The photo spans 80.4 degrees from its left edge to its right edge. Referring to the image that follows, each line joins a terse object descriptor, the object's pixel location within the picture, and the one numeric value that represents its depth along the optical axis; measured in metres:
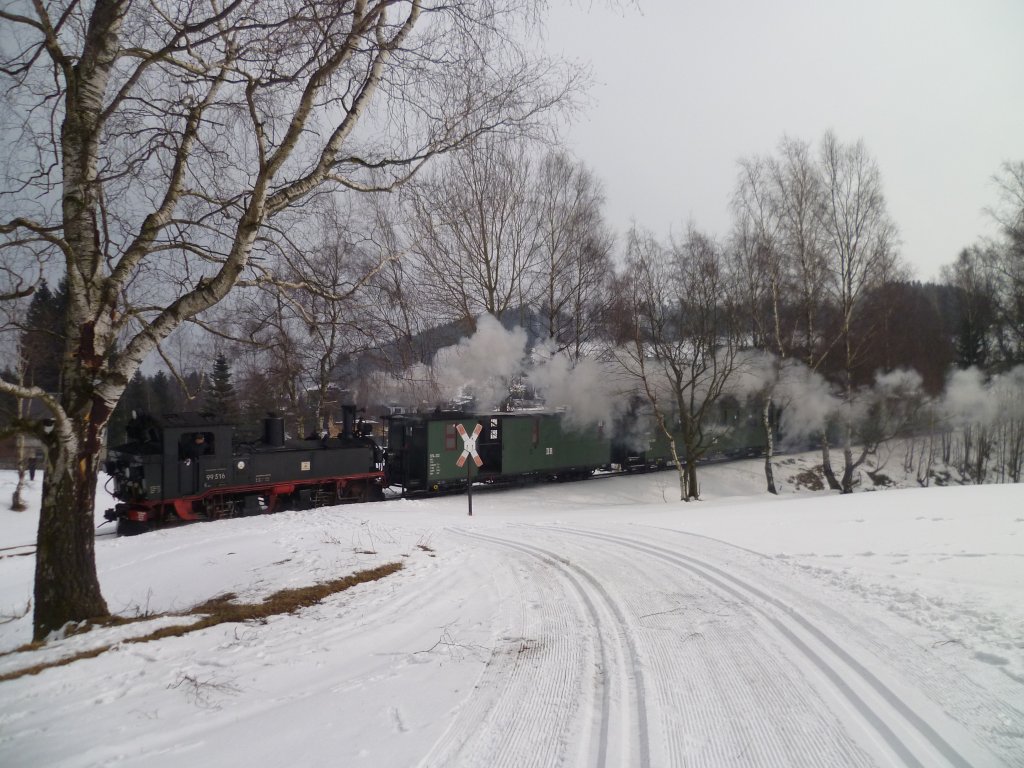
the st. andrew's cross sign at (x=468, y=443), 14.43
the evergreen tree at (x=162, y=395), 39.50
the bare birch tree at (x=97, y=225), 5.24
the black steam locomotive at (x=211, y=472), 14.16
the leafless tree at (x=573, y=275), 25.97
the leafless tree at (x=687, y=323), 19.84
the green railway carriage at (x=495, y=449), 20.14
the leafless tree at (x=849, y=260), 22.16
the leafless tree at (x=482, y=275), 23.59
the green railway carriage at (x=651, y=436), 25.50
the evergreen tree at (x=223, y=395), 21.08
